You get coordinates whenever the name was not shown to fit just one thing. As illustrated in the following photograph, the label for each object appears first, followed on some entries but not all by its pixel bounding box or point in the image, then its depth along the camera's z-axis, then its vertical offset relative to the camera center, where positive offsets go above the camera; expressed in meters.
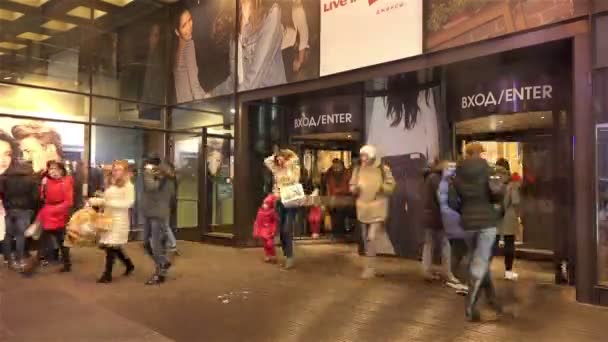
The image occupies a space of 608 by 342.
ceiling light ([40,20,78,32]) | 11.25 +3.37
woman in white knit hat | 7.25 -0.21
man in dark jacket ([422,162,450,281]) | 6.90 -0.59
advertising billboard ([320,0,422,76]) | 7.89 +2.40
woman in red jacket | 7.93 -0.38
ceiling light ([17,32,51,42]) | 10.86 +3.04
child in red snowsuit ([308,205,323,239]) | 11.93 -0.91
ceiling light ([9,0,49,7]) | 11.02 +3.78
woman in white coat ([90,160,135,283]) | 7.05 -0.41
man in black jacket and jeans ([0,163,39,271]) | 7.99 -0.37
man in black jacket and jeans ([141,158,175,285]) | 6.97 -0.38
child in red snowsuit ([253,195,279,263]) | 8.70 -0.72
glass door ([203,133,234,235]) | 11.48 -0.07
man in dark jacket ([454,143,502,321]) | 5.08 -0.37
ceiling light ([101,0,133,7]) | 12.13 +4.17
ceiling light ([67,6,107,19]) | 11.55 +3.78
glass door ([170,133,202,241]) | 12.27 -0.05
